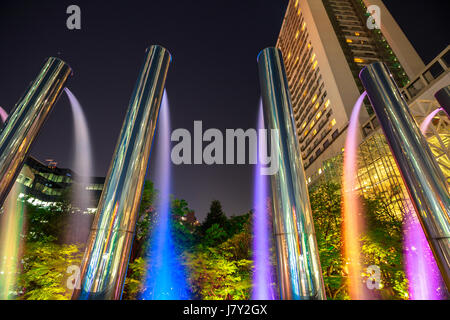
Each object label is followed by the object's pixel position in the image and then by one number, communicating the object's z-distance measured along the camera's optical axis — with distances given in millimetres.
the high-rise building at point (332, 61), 49103
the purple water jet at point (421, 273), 14609
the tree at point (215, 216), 40944
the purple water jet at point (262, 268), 12679
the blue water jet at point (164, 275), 10977
